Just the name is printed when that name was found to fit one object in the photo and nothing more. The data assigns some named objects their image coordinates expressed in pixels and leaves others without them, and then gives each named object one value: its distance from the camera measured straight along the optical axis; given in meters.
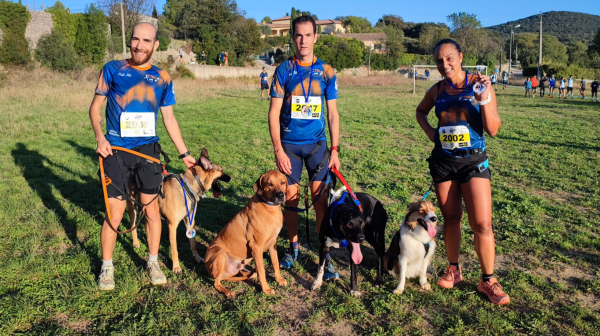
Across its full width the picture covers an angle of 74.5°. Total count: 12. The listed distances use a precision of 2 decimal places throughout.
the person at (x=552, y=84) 31.22
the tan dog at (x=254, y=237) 3.61
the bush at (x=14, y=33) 26.69
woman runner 3.23
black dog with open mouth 3.45
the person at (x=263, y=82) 22.46
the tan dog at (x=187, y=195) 4.20
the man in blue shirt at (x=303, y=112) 3.66
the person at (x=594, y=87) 26.35
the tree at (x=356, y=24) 100.94
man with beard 3.40
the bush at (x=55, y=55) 28.59
